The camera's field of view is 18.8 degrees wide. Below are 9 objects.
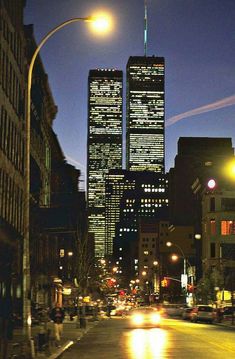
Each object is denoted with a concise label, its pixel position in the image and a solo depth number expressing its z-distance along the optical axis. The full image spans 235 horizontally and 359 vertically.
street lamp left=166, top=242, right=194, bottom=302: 112.41
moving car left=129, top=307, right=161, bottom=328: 50.66
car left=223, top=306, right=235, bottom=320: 75.35
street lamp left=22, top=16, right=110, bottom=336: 23.16
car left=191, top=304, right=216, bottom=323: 67.19
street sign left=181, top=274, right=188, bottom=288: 114.00
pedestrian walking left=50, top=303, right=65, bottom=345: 34.00
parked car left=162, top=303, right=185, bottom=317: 90.94
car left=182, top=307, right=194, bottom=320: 72.78
